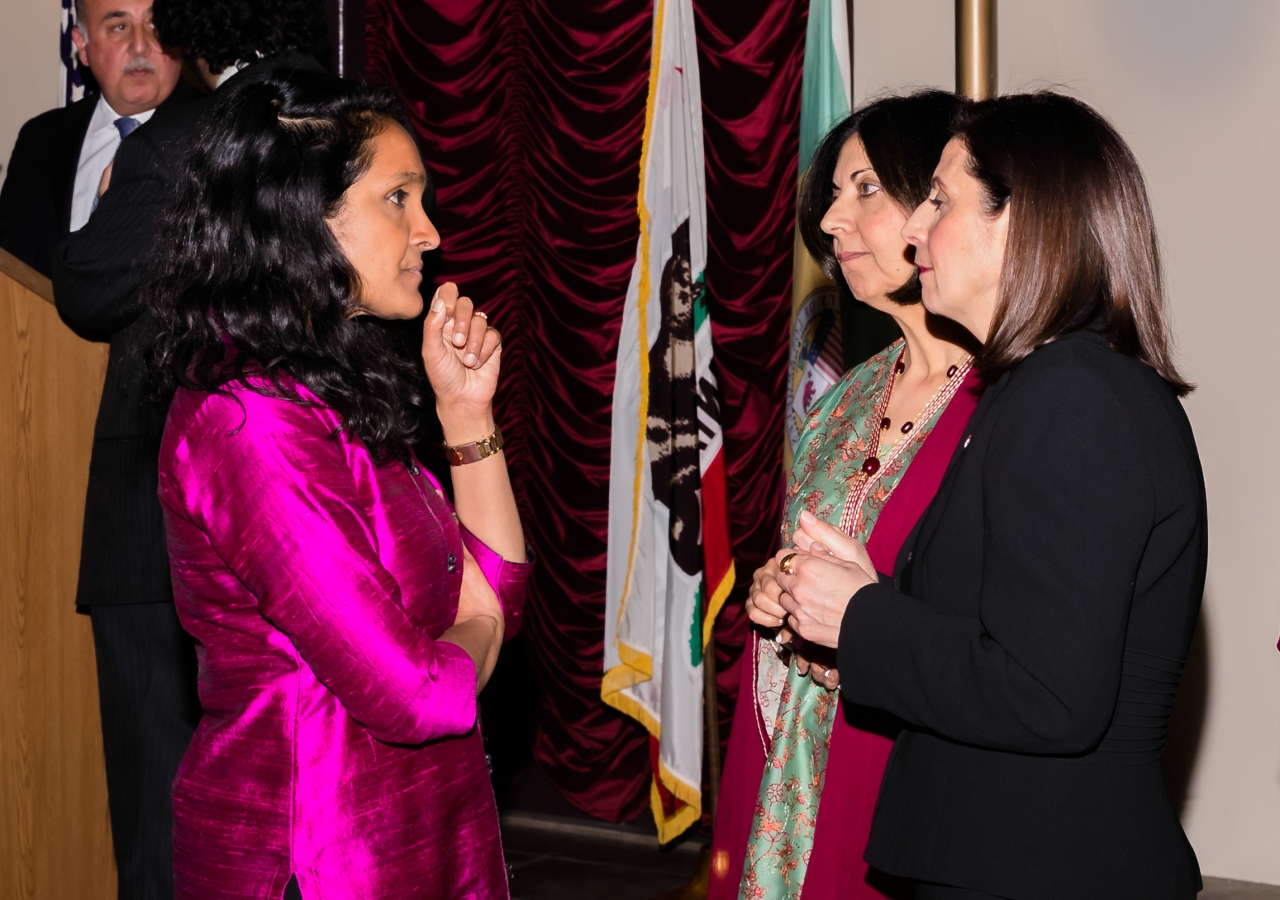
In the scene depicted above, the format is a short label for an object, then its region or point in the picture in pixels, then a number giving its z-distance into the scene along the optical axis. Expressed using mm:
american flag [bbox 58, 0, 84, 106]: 4316
